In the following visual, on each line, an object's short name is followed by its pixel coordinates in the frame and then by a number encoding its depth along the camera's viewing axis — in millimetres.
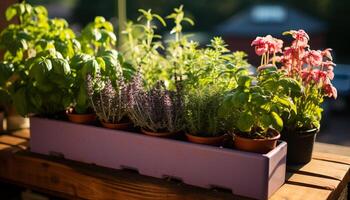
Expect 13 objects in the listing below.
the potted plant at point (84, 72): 1330
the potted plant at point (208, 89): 1200
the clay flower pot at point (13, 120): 1797
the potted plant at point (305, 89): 1288
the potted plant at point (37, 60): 1363
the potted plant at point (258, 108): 1099
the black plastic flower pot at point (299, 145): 1299
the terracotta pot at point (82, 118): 1389
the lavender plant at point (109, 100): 1318
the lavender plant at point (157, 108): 1245
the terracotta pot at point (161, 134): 1248
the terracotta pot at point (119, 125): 1328
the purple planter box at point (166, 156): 1122
